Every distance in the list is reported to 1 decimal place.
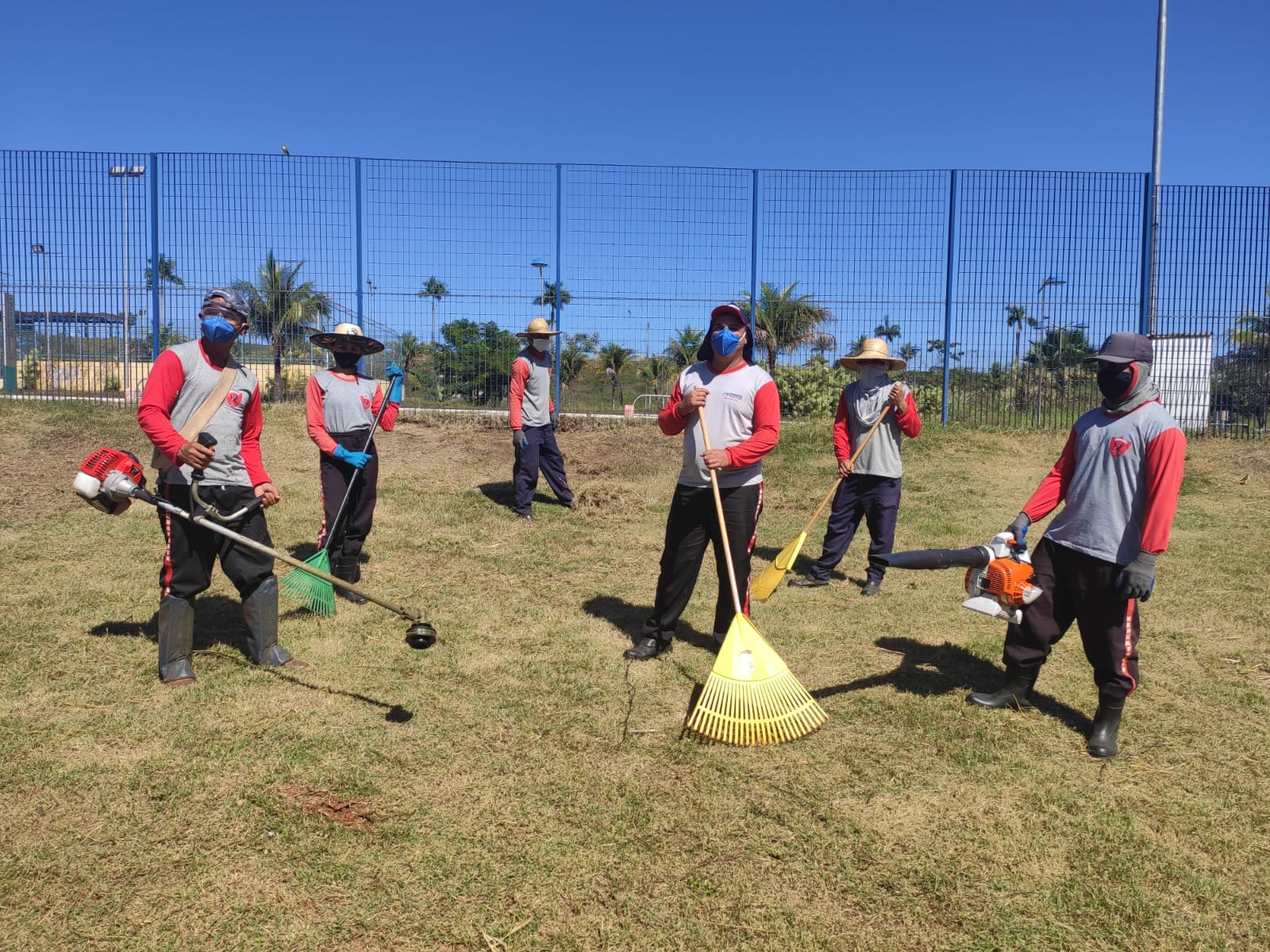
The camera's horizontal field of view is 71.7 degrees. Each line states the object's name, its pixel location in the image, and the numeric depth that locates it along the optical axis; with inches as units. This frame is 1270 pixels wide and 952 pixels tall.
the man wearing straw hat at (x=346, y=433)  243.1
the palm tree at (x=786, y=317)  511.8
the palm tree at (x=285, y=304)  482.6
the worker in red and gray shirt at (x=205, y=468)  172.1
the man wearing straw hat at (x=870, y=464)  267.9
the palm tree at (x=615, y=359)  527.8
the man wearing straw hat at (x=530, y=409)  347.9
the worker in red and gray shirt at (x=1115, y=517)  149.6
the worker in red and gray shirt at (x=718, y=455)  187.9
